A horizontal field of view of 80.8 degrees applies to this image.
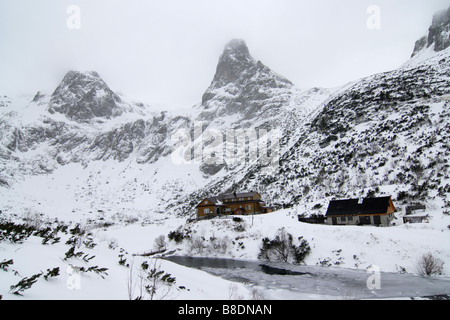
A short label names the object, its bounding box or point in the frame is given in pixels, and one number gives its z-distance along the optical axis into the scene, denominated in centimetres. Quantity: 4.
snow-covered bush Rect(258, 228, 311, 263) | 3884
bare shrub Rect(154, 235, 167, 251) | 5809
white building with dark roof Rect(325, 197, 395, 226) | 4244
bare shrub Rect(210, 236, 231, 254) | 4956
